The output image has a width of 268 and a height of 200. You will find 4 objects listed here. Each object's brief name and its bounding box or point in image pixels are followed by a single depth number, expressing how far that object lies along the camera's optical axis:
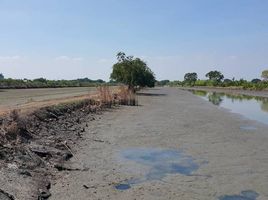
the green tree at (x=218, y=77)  108.32
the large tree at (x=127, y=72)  40.77
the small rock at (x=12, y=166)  6.30
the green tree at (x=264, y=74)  81.95
